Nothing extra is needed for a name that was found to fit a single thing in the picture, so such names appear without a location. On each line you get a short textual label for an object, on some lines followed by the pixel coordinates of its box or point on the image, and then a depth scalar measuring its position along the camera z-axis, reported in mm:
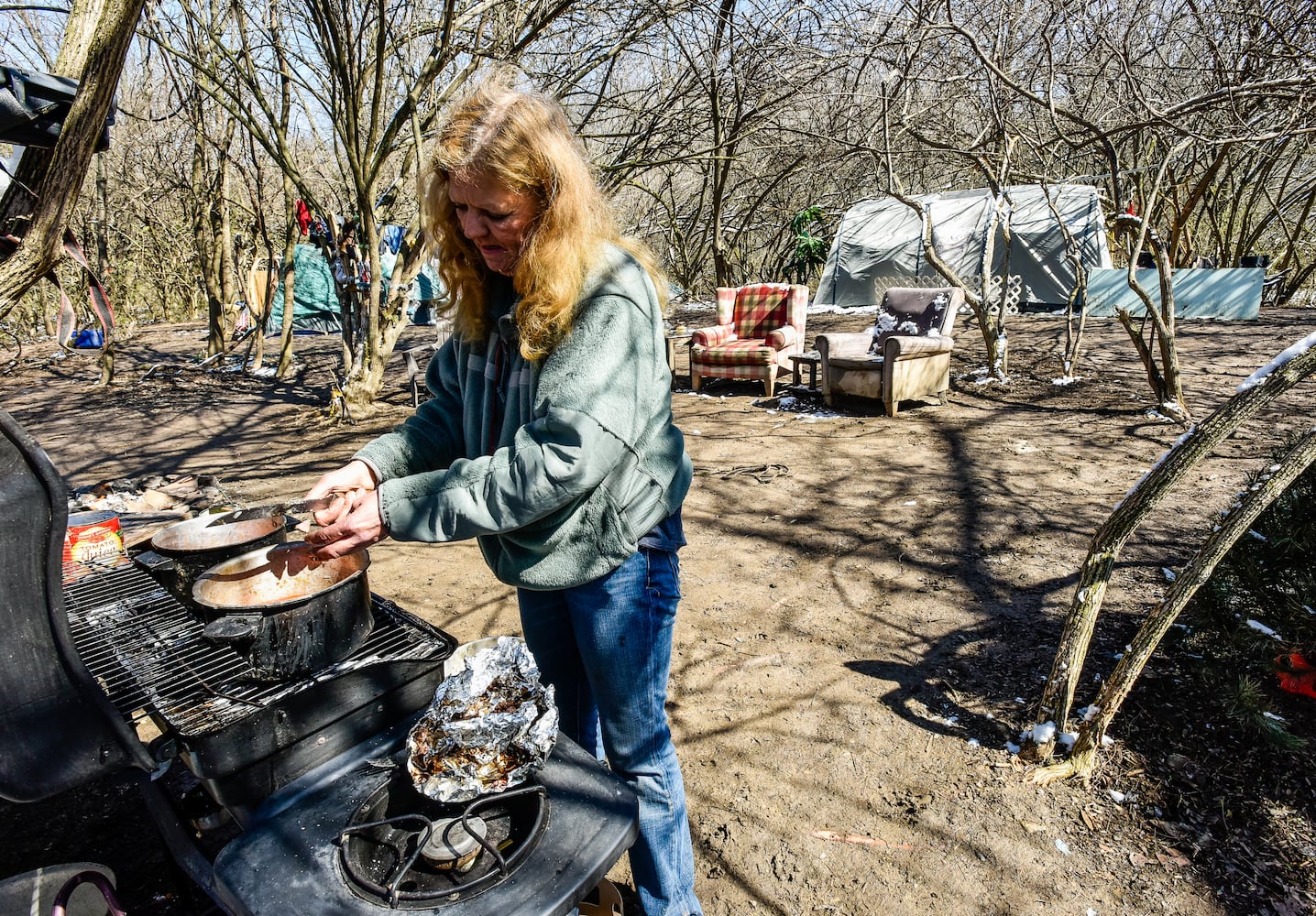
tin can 2385
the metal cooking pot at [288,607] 1380
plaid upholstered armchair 8162
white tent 12664
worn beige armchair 6871
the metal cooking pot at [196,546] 1709
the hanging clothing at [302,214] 8656
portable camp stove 1039
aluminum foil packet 1315
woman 1284
